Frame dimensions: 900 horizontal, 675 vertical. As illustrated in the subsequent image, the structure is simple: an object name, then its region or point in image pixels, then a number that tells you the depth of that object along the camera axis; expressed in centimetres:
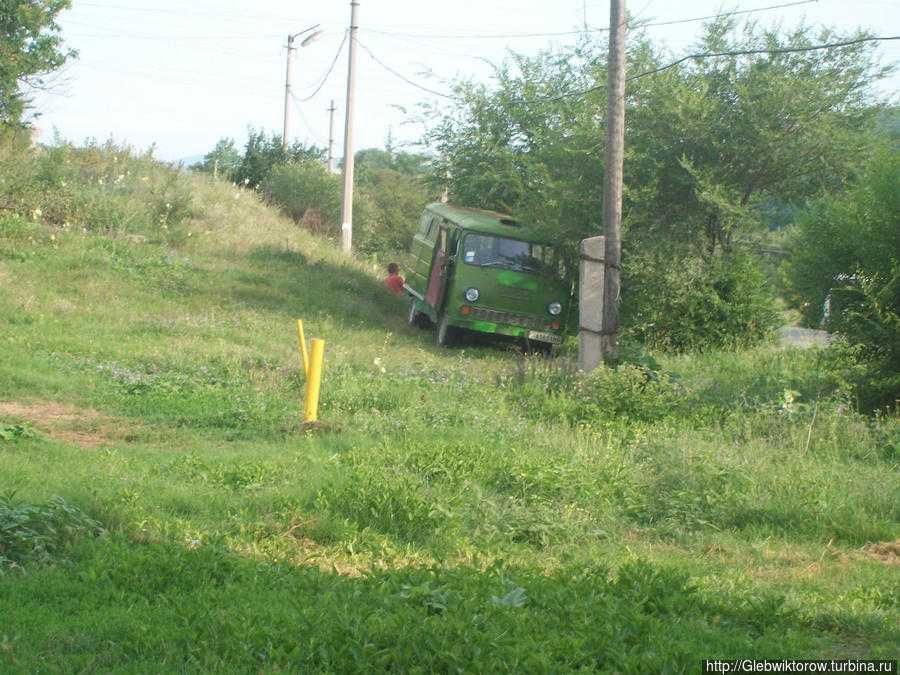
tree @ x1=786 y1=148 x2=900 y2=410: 1086
